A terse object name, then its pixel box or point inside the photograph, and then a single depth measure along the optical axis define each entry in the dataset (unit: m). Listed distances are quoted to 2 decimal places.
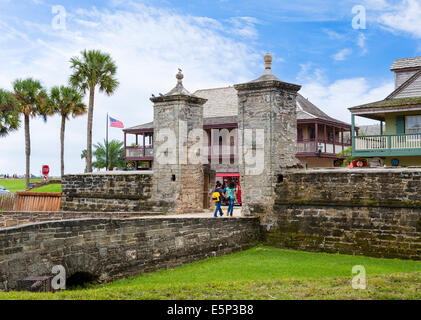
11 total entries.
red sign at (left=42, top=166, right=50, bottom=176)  30.84
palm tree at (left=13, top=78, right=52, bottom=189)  39.66
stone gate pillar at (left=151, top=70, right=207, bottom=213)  18.77
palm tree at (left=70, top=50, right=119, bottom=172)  35.38
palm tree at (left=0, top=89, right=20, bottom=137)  38.34
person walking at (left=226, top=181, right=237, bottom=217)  17.81
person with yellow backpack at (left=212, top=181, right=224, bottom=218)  16.30
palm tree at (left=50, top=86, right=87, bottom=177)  39.91
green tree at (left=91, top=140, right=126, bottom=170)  60.22
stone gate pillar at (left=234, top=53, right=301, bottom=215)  16.55
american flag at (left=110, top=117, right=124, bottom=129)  36.22
